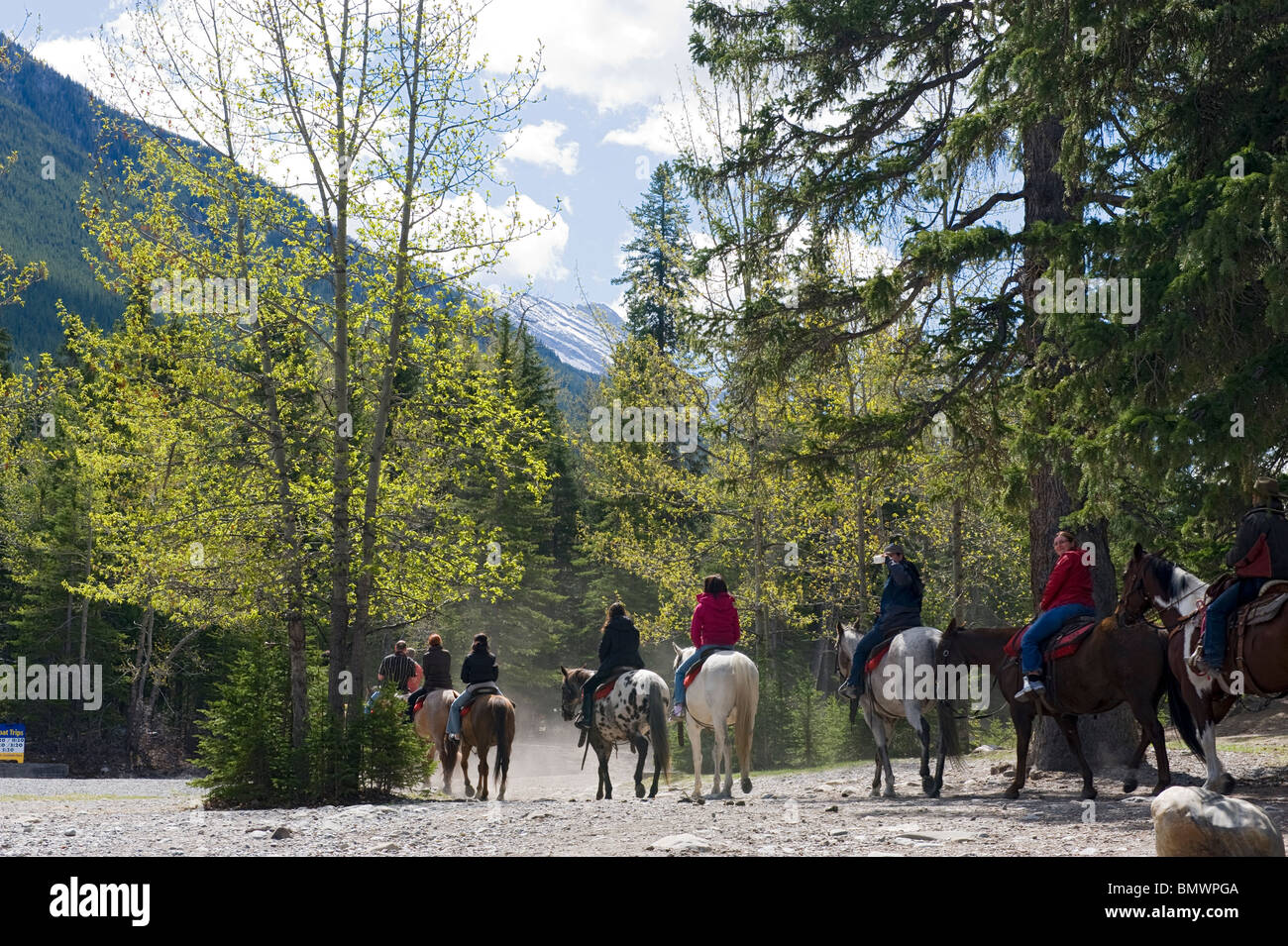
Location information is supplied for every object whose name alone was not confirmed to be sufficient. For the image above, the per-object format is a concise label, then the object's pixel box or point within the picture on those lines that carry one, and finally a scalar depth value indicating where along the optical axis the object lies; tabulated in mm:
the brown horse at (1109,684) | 11781
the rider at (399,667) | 20922
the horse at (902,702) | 13906
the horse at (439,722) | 19578
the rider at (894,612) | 14531
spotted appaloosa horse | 15648
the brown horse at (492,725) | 17828
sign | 31469
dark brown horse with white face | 10828
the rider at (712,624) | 15312
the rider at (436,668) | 20516
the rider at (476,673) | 18375
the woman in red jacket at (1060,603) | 12508
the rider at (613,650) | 16297
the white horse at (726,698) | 14711
